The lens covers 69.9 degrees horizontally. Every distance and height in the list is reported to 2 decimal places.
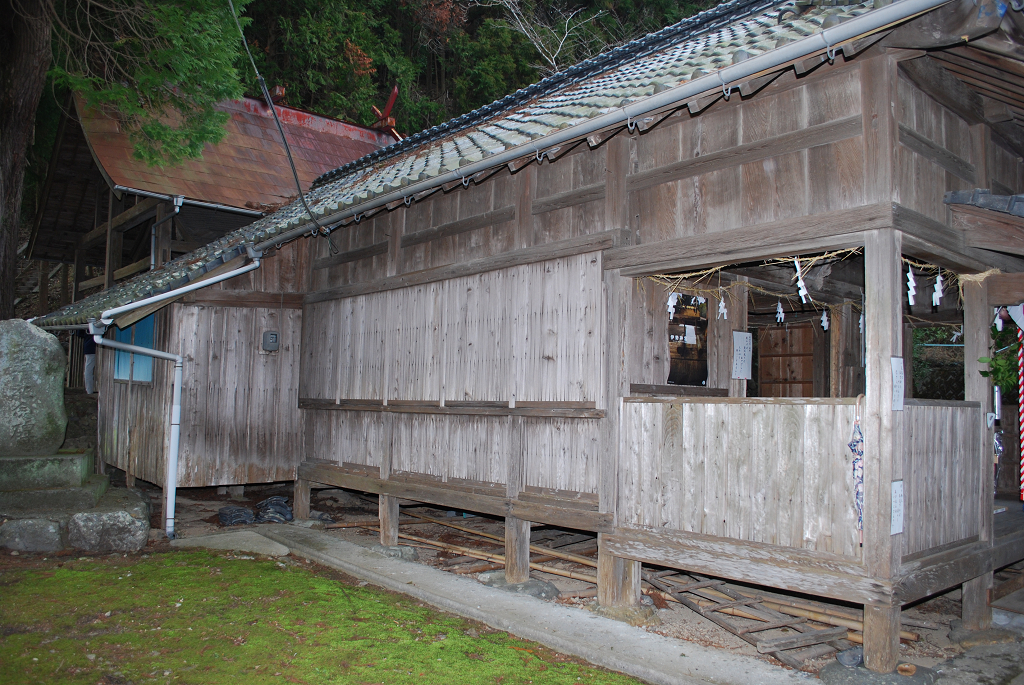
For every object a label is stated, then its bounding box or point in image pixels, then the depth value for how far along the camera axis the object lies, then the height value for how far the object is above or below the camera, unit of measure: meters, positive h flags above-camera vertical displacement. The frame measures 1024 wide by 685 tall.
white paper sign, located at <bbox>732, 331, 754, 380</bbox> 7.73 +0.31
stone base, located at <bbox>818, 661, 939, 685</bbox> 4.96 -2.00
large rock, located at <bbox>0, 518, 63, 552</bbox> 8.23 -1.84
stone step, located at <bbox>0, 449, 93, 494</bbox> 8.75 -1.21
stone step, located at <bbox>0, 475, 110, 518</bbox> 8.57 -1.54
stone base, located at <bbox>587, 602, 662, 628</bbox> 6.52 -2.11
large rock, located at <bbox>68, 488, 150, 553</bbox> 8.48 -1.82
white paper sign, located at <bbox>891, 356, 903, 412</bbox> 5.05 +0.03
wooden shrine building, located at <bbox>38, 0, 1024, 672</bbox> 5.20 +0.93
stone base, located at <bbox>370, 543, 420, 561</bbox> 8.95 -2.14
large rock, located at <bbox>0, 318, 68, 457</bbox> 9.06 -0.23
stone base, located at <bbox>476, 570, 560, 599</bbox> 7.42 -2.15
